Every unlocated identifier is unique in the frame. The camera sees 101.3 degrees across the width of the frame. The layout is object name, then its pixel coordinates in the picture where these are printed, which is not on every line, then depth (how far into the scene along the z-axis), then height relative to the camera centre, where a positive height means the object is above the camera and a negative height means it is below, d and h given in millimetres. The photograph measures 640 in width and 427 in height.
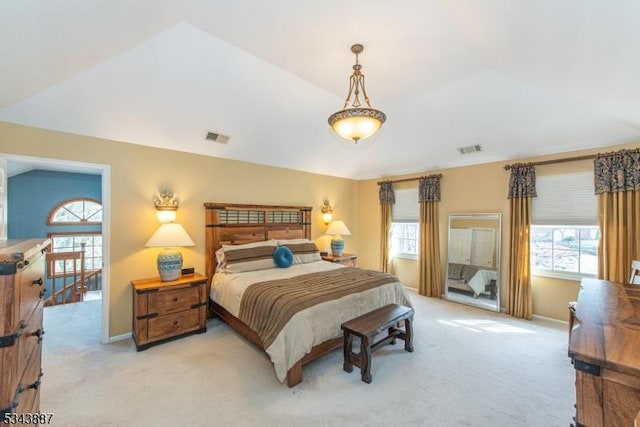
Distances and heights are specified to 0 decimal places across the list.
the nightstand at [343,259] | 5158 -853
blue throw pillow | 4055 -647
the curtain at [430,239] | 5055 -446
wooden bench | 2455 -1144
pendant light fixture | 2135 +797
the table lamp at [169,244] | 3248 -370
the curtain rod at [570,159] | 3352 +832
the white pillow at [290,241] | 4515 -464
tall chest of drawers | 992 -490
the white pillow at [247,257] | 3756 -626
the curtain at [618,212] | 3227 +82
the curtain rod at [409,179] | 5041 +789
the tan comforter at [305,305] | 2385 -989
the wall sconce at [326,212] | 5727 +82
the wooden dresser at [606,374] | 947 -587
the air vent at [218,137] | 3730 +1127
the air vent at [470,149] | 4295 +1140
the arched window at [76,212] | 5934 +28
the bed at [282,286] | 2453 -831
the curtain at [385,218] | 5836 -39
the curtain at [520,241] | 3988 -359
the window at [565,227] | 3643 -138
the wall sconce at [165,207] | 3554 +98
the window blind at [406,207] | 5535 +210
